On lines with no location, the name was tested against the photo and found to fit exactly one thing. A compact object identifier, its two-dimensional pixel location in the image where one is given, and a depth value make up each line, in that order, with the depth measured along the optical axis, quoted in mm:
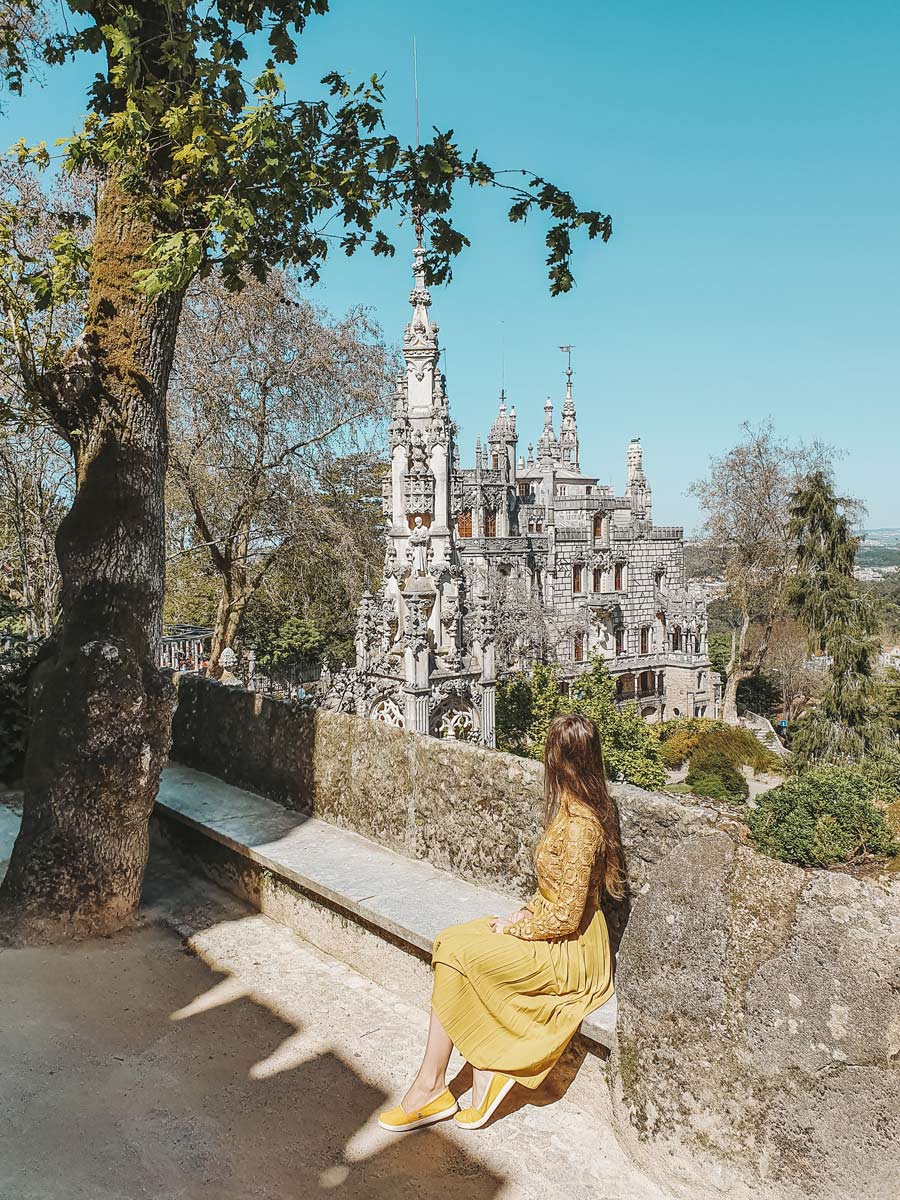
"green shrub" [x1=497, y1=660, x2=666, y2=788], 18984
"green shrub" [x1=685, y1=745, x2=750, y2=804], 23234
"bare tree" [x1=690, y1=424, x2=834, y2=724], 39906
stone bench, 4691
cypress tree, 29266
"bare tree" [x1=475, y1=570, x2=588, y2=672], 32809
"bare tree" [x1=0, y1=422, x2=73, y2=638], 17255
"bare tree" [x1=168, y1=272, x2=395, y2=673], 21062
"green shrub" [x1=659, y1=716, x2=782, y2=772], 29578
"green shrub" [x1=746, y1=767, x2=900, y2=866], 14445
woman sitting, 3678
